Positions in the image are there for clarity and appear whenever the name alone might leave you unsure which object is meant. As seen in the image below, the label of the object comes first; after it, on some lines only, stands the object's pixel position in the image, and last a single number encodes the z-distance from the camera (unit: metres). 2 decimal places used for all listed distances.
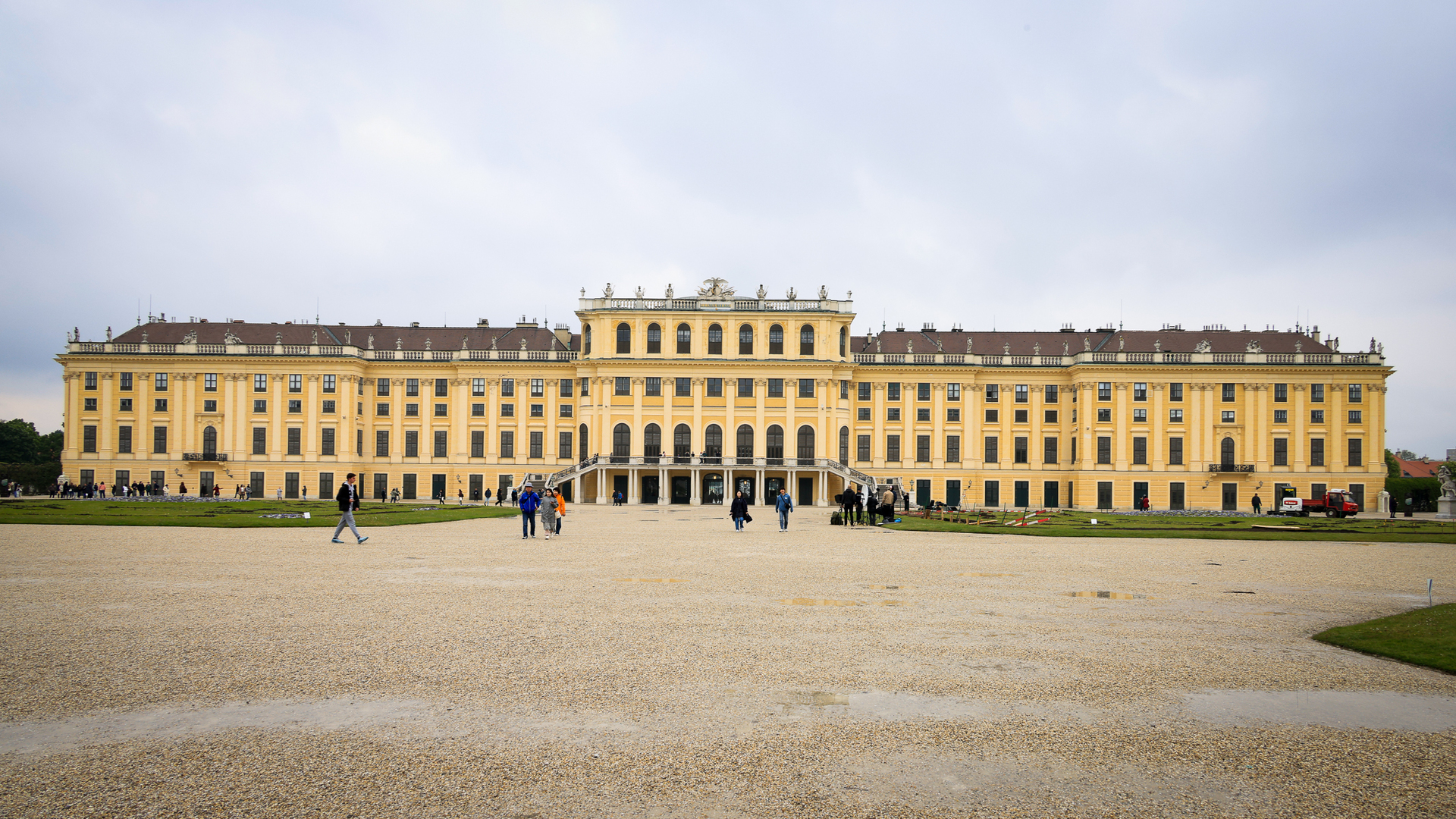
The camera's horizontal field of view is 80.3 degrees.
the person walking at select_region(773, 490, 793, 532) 33.88
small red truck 54.75
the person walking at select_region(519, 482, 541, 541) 28.50
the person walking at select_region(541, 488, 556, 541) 29.77
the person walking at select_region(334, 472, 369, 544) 24.72
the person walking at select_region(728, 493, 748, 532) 34.39
